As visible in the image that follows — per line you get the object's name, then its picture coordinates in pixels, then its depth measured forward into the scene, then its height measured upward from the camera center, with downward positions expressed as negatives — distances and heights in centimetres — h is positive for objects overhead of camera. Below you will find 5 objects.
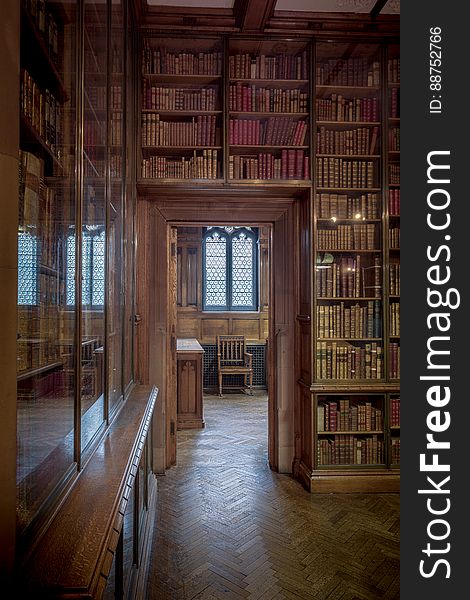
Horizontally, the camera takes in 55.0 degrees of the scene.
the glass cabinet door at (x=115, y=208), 225 +55
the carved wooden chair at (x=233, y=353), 830 -83
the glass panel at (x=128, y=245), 287 +44
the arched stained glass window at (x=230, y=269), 907 +80
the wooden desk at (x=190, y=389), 555 -100
